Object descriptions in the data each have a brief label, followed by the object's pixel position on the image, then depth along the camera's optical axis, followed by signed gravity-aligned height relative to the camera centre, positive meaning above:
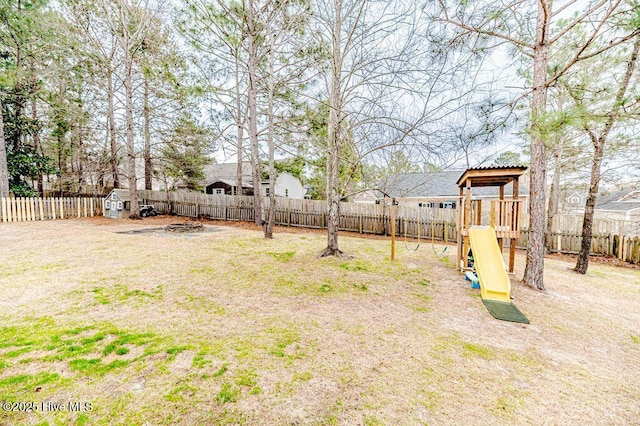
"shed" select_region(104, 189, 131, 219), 12.47 -0.04
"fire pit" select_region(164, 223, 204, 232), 9.70 -0.91
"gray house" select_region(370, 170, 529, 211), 17.98 +1.09
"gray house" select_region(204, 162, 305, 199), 23.00 +2.09
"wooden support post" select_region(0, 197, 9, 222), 10.09 -0.28
